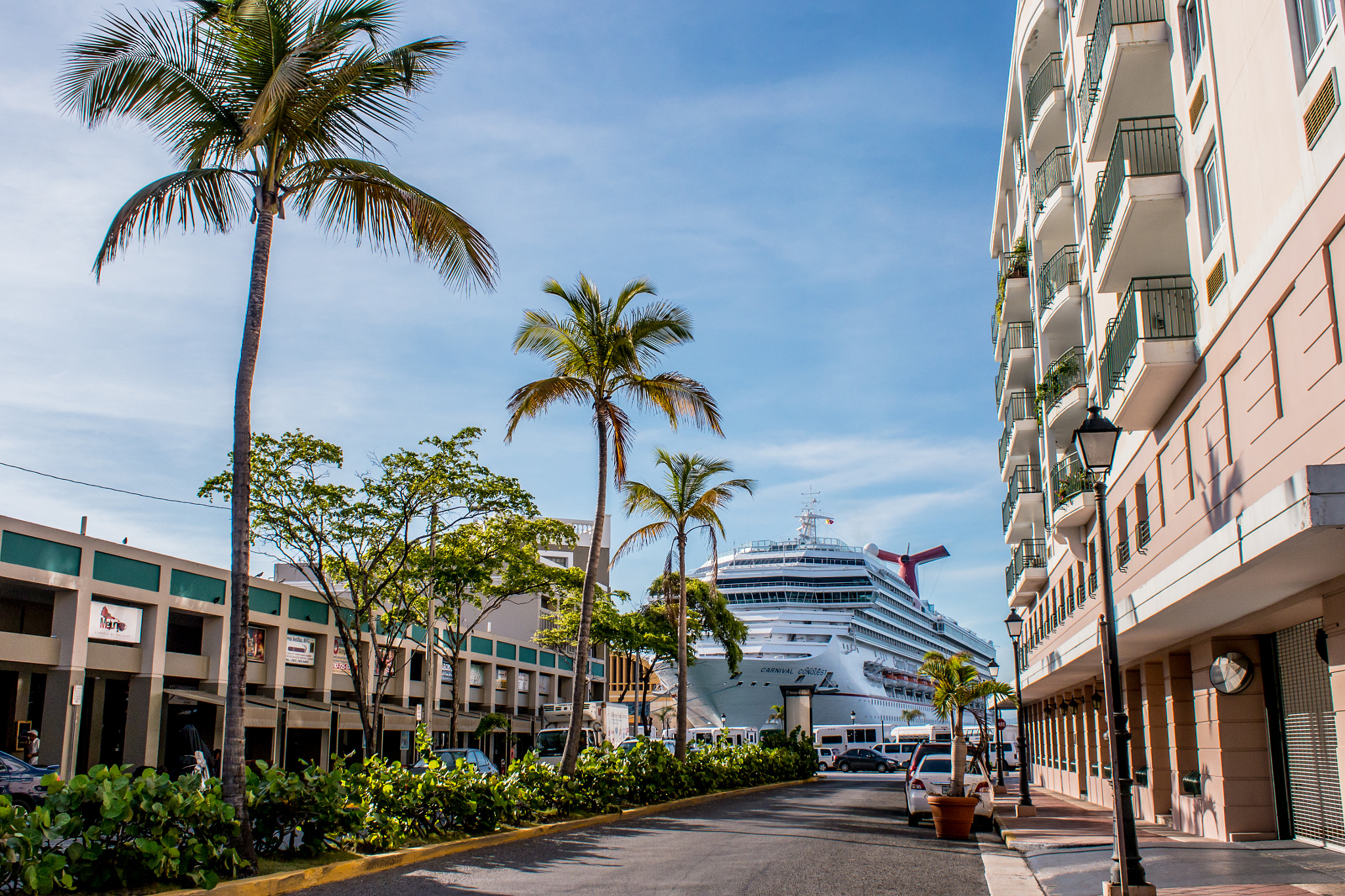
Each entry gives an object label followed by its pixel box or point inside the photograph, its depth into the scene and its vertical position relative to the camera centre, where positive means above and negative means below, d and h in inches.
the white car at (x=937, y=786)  794.8 -84.7
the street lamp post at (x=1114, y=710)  378.3 -14.3
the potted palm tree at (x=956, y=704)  689.0 -39.8
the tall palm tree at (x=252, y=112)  447.8 +240.0
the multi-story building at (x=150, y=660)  922.7 +13.8
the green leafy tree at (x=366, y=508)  1017.5 +162.2
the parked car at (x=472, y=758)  989.2 -81.9
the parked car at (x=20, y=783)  601.3 -59.5
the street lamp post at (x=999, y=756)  1288.3 -107.6
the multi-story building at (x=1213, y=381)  393.7 +137.9
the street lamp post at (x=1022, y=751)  844.6 -68.6
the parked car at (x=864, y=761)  2213.3 -179.9
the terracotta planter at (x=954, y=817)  688.4 -90.4
